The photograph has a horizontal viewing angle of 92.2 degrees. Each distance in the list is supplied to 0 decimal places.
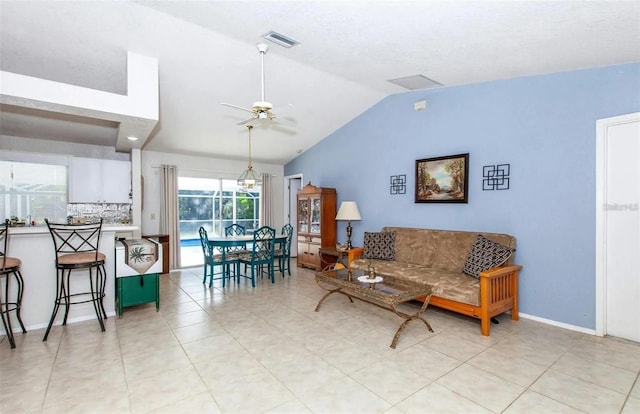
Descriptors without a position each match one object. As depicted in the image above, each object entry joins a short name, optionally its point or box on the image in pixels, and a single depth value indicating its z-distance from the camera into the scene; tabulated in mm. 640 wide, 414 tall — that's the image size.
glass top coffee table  2832
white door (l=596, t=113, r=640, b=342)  2846
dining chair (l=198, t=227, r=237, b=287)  4867
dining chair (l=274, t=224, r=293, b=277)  5567
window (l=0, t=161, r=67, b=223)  4719
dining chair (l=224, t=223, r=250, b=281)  5488
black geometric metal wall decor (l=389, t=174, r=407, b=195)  4852
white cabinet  5031
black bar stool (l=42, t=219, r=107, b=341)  3062
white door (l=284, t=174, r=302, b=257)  7688
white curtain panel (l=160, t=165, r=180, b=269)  6070
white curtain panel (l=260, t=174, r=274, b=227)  7375
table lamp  5316
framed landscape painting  4066
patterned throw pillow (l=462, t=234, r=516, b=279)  3275
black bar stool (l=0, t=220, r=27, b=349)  2711
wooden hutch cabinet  5941
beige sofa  3113
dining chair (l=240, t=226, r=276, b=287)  5059
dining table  4777
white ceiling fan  2838
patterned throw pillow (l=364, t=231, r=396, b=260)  4602
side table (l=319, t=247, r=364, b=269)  4754
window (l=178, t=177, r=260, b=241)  6680
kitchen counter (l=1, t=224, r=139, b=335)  3154
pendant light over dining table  5004
